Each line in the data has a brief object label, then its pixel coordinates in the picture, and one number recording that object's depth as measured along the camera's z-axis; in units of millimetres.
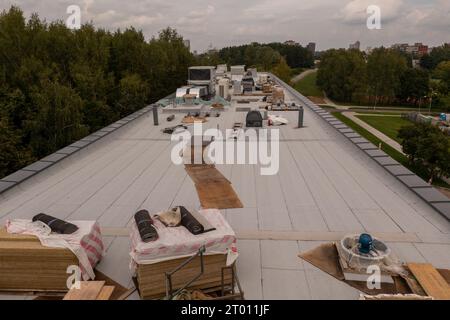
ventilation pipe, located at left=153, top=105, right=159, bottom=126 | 19578
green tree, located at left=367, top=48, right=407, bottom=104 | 81438
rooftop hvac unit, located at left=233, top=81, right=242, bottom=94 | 32594
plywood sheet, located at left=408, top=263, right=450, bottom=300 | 5344
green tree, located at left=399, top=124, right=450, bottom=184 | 32500
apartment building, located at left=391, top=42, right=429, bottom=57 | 188250
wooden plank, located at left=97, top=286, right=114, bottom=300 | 5261
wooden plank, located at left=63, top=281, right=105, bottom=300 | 5125
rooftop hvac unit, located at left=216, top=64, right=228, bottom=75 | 52862
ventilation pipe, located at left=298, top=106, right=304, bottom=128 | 18444
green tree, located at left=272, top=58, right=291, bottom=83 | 75462
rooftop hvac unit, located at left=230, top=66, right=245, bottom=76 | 50031
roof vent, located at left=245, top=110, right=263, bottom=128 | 18219
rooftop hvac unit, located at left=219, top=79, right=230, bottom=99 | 29234
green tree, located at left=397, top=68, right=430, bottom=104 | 80500
